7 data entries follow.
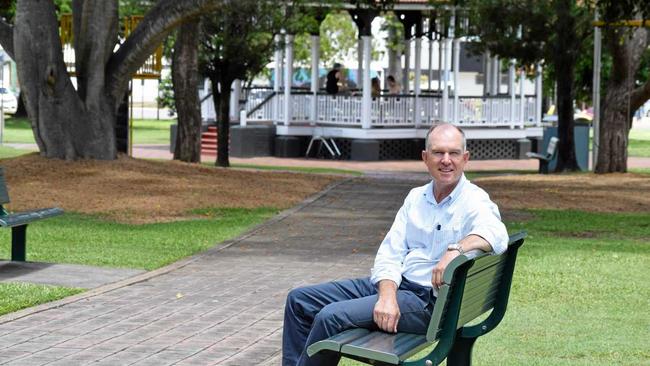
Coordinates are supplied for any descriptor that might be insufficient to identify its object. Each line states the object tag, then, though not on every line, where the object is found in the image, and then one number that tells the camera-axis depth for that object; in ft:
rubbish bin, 107.65
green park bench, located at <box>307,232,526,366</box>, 19.22
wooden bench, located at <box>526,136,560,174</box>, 97.96
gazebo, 123.34
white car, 199.17
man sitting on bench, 20.48
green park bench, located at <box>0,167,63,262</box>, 38.22
